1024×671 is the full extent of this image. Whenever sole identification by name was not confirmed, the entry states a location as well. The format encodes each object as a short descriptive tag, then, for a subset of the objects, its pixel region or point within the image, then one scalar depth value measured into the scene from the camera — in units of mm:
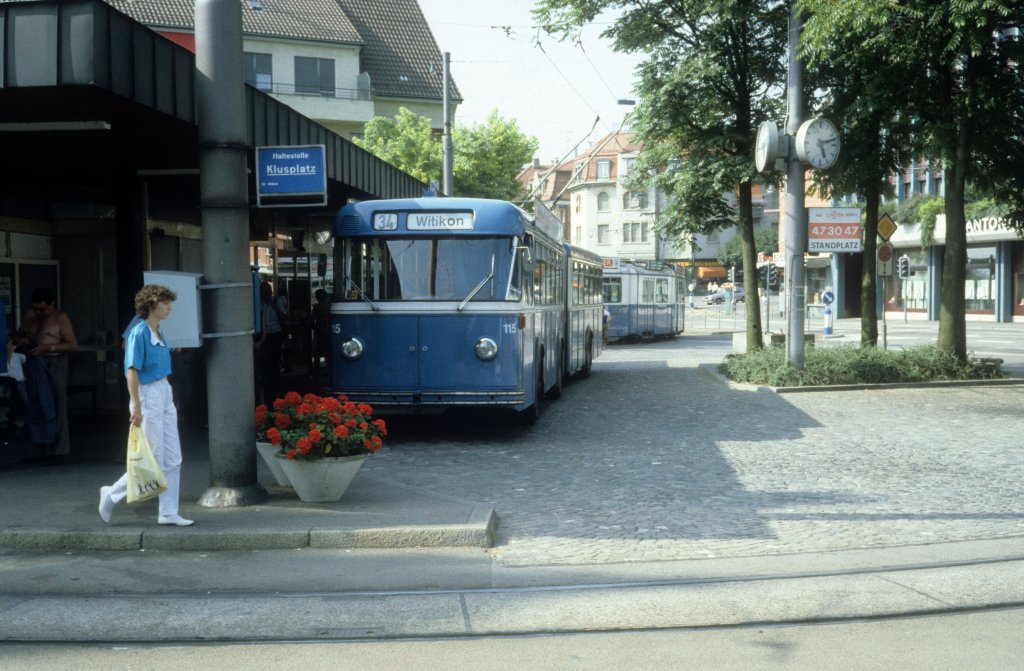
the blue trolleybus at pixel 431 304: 12852
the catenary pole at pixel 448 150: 29641
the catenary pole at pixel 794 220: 19188
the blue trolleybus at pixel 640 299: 39938
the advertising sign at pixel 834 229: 19625
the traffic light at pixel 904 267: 48125
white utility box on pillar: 8078
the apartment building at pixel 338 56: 51312
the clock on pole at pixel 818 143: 18844
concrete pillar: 8141
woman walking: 7762
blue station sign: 9539
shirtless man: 10828
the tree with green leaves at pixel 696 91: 21875
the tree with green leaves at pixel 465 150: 49062
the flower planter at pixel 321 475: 8461
